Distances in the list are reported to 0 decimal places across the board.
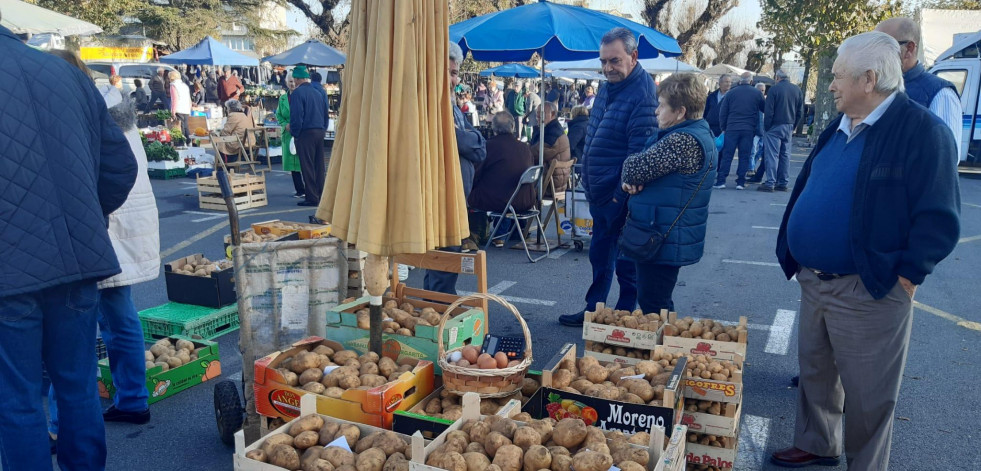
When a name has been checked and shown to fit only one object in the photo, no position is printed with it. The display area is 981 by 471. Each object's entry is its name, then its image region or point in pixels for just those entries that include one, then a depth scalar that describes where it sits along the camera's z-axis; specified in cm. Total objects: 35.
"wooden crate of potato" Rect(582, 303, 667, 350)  384
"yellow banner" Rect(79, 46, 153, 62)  2714
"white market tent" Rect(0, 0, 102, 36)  934
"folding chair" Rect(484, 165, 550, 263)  730
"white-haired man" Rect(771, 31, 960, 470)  273
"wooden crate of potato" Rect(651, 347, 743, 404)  325
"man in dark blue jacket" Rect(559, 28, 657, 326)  475
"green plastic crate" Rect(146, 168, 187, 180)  1332
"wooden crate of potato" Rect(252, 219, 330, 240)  582
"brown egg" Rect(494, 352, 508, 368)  291
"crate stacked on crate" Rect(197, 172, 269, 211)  1045
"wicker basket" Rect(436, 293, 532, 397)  281
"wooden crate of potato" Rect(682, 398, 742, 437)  326
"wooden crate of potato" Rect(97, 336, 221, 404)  418
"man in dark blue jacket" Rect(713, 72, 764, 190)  1222
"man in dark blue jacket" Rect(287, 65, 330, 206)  1011
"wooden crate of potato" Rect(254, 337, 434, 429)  275
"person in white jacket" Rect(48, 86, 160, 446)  358
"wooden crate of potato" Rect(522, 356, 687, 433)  276
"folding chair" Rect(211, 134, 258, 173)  1234
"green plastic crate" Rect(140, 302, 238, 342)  499
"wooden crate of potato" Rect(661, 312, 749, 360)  365
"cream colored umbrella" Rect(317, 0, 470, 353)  268
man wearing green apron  1103
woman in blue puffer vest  398
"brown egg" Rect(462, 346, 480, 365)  299
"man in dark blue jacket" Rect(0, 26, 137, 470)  244
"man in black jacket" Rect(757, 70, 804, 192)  1220
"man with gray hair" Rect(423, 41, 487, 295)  500
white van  1503
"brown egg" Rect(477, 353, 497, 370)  288
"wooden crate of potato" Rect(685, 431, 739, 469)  330
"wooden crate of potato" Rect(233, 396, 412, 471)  235
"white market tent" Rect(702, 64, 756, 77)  2417
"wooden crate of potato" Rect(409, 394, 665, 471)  223
